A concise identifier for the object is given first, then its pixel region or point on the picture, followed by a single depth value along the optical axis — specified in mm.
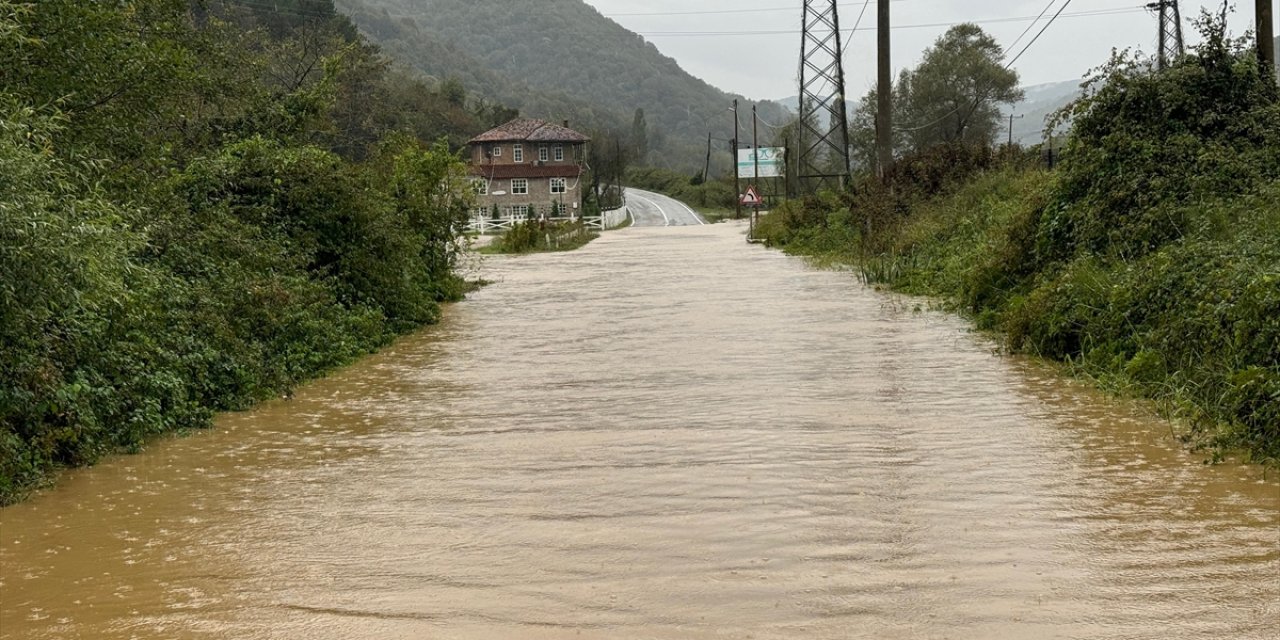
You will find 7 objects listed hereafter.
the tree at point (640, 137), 171375
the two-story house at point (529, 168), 113812
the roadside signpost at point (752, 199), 67206
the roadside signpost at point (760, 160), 128875
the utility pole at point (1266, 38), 17497
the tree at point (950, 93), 93312
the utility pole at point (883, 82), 35188
